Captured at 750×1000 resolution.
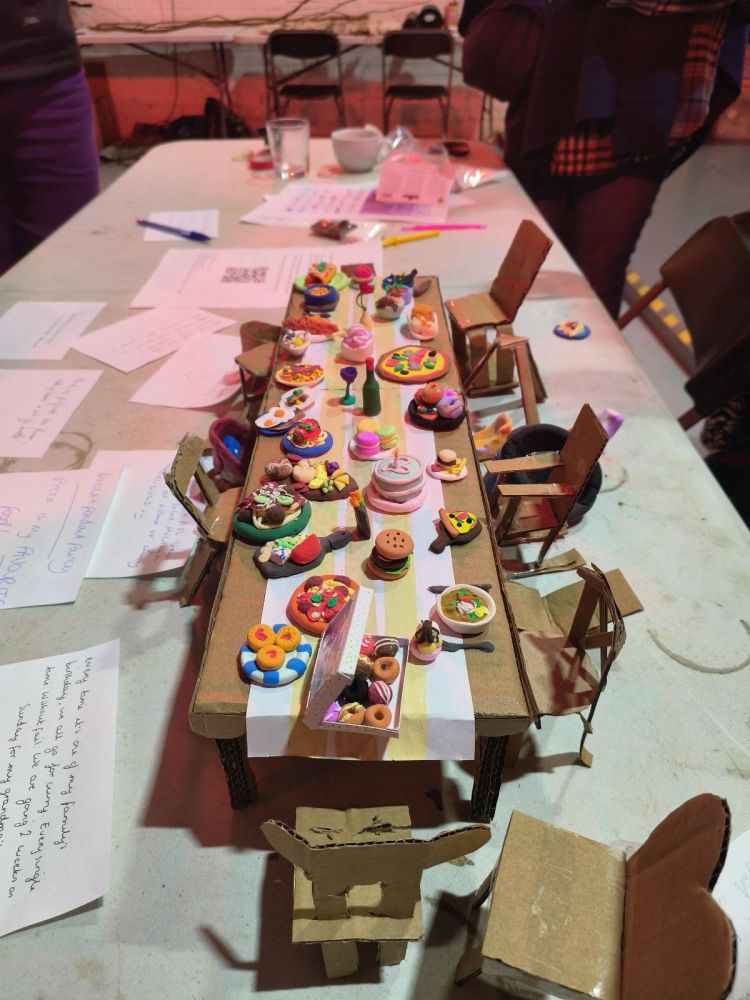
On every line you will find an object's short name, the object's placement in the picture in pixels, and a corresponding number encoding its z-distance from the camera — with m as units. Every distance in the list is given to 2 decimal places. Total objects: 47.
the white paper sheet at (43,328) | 1.09
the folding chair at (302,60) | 3.14
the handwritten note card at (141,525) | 0.74
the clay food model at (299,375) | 0.81
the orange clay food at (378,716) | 0.46
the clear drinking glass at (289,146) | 1.64
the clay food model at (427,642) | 0.50
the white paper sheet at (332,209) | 1.49
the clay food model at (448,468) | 0.68
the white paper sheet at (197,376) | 0.99
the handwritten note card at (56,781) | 0.48
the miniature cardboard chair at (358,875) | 0.39
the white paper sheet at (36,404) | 0.91
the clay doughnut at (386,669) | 0.48
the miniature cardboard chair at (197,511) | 0.65
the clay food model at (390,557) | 0.57
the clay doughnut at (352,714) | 0.46
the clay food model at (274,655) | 0.49
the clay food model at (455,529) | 0.60
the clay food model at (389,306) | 0.94
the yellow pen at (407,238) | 1.38
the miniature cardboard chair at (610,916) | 0.35
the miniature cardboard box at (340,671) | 0.45
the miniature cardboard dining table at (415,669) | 0.47
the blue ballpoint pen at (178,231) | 1.42
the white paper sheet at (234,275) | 1.22
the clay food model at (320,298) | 0.95
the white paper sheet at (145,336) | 1.07
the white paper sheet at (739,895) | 0.43
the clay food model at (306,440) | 0.70
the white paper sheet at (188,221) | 1.44
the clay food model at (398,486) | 0.64
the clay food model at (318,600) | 0.53
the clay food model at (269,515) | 0.60
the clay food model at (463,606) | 0.52
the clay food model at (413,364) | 0.82
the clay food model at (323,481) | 0.65
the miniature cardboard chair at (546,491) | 0.70
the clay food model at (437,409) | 0.74
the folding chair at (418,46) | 3.07
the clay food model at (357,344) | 0.85
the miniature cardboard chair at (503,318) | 0.94
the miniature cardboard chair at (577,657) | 0.55
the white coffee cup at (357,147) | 1.64
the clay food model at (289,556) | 0.57
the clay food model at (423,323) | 0.90
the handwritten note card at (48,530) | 0.71
